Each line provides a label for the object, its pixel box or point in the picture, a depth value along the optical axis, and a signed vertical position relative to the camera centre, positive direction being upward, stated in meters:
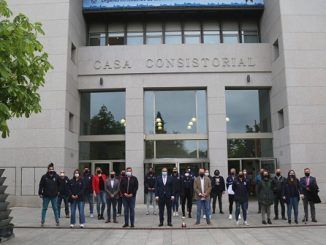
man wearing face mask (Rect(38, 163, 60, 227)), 13.97 -0.63
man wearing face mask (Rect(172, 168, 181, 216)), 15.57 -0.74
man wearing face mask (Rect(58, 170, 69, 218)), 15.42 -0.65
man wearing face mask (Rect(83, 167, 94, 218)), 16.10 -0.62
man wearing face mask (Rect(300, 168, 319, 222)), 14.46 -0.85
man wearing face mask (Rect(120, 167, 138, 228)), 13.77 -0.82
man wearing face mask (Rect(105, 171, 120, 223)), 14.96 -0.74
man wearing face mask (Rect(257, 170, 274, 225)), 14.22 -0.92
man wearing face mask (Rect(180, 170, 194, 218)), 16.33 -0.85
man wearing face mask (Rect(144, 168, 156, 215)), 17.17 -0.61
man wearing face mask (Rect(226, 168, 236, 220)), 15.90 -0.69
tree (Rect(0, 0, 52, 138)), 8.23 +2.40
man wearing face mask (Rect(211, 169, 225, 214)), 17.30 -0.75
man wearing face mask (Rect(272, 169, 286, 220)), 15.26 -0.80
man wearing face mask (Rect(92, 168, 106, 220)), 15.98 -0.80
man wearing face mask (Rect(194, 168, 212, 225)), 14.03 -0.80
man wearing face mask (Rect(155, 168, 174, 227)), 13.77 -0.80
